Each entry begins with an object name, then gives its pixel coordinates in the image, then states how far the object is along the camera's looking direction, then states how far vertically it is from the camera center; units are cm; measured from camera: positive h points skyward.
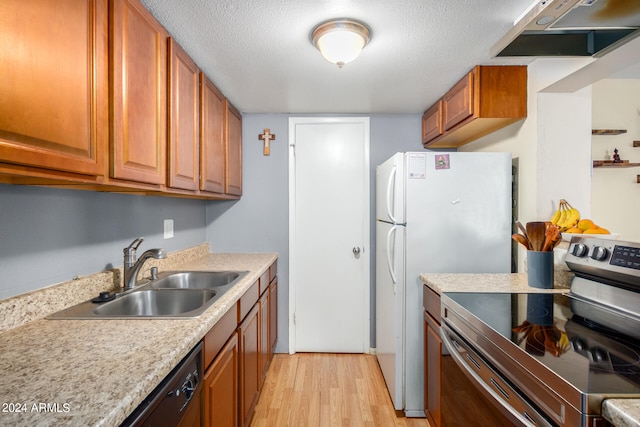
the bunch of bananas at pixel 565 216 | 168 -2
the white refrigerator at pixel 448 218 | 195 -4
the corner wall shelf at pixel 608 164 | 241 +35
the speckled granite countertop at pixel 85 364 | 62 -38
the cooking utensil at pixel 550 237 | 154 -12
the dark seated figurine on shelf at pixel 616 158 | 242 +40
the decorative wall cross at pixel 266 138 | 288 +65
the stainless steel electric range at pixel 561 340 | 77 -39
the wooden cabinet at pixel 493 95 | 193 +70
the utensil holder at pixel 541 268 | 157 -28
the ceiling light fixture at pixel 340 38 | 146 +81
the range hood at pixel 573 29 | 98 +63
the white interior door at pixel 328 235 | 288 -21
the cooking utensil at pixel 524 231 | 164 -10
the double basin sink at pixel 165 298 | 123 -40
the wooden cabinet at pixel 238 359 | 123 -72
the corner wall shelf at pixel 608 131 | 239 +59
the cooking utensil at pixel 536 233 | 157 -11
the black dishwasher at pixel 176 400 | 75 -50
